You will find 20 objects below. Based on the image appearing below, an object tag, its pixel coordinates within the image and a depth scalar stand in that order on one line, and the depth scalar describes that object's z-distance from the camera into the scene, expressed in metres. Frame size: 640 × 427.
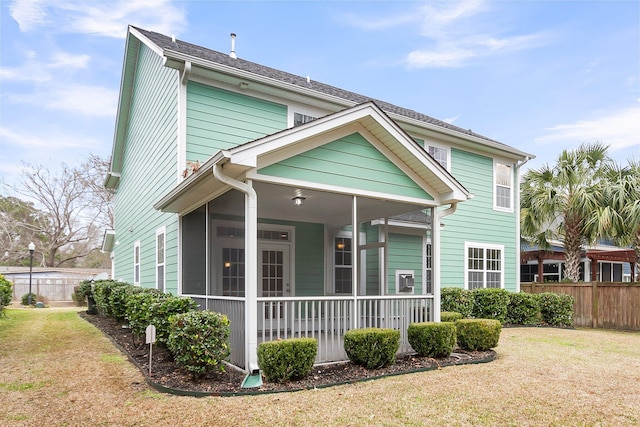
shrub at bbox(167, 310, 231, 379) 5.57
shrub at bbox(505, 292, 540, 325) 13.10
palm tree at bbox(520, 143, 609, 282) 14.43
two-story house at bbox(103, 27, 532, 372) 6.64
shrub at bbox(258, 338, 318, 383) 5.63
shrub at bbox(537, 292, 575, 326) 13.24
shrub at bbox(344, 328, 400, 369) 6.41
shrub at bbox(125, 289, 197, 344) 6.57
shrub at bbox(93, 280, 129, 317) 12.04
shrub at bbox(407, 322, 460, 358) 7.21
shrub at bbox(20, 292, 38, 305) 21.64
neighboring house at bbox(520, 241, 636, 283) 19.66
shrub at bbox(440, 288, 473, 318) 11.91
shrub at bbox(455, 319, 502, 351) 7.95
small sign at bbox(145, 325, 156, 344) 5.95
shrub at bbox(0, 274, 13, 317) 13.09
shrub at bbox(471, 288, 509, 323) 12.50
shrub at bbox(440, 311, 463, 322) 9.02
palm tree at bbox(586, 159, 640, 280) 13.05
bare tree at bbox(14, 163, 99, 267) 29.41
